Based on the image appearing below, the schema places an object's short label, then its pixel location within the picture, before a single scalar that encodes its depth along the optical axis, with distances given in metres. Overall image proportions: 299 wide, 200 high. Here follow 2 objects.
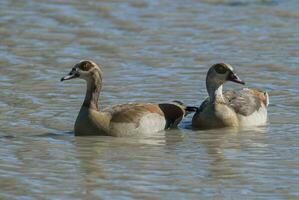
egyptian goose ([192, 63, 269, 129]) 14.29
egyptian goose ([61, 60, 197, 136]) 13.57
